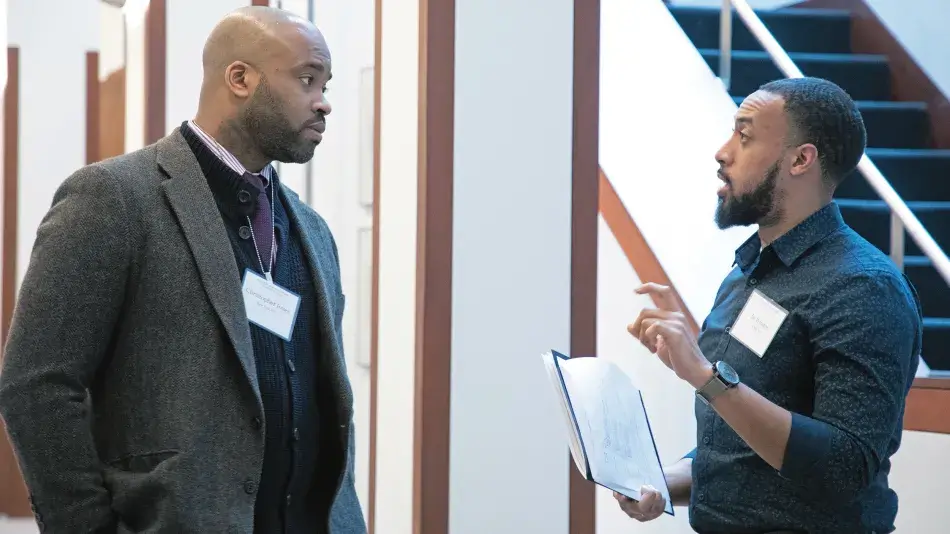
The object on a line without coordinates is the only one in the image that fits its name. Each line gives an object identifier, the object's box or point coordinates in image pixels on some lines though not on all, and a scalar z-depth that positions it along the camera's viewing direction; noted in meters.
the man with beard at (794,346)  6.64
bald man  6.54
